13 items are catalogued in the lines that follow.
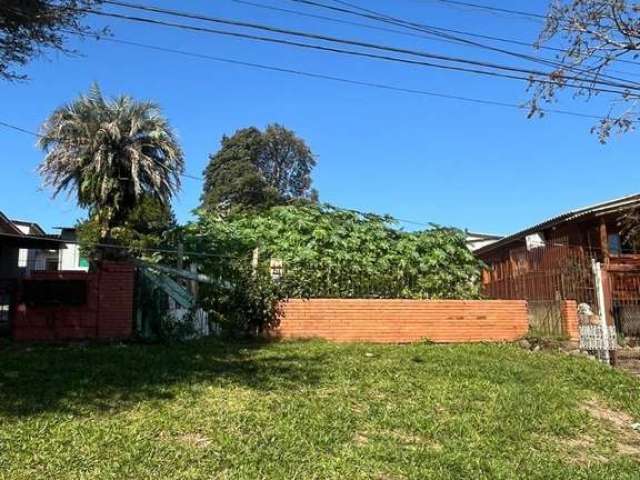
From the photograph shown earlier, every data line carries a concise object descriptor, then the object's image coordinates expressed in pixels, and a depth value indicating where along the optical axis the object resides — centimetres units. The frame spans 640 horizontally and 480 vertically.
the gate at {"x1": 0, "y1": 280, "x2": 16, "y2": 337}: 1204
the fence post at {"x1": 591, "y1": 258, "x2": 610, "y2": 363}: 1291
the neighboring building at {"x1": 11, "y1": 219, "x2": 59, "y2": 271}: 2527
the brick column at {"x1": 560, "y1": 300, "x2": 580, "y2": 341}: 1284
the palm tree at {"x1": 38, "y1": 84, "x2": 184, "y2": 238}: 2006
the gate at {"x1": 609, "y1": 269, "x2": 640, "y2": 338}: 1402
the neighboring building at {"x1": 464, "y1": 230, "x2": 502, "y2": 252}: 2917
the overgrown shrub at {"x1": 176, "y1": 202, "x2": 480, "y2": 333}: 1284
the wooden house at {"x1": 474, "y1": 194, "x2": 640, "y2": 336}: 1388
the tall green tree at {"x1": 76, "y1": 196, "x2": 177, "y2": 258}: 1956
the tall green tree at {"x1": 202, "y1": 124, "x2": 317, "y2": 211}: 4212
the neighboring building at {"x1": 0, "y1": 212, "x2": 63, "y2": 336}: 1228
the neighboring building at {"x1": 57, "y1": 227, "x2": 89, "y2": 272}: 2880
